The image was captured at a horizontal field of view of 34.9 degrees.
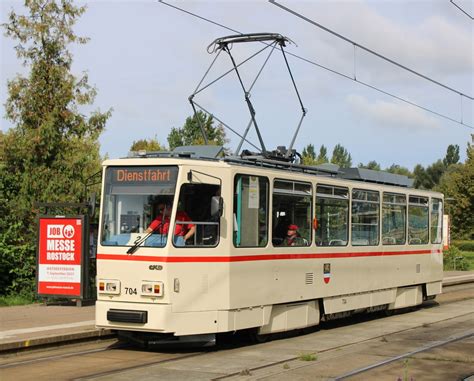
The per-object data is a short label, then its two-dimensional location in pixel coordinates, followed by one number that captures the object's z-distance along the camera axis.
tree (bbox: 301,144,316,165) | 54.27
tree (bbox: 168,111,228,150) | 66.88
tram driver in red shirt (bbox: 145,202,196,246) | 11.13
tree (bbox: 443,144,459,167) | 142.88
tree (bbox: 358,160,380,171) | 131.62
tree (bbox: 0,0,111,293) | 17.91
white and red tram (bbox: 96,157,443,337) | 11.07
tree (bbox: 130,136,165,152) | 62.38
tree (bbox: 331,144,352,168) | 146.30
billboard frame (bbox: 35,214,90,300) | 15.87
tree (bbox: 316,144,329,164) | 140.20
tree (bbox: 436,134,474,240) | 53.84
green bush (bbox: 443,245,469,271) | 38.47
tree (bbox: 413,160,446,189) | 126.64
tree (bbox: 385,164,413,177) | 127.64
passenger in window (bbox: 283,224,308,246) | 13.09
